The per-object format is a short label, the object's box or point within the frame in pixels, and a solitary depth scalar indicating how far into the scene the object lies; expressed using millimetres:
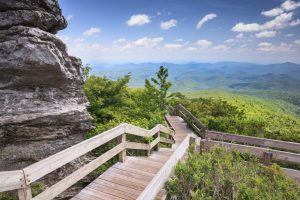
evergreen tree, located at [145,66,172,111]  21395
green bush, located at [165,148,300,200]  4000
